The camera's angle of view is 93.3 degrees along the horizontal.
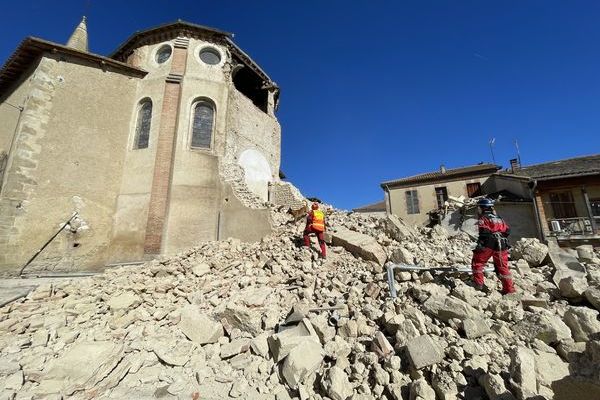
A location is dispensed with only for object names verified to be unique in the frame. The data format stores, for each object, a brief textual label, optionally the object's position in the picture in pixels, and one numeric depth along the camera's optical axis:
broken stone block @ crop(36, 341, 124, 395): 4.11
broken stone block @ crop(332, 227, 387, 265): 6.89
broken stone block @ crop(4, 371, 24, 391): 4.06
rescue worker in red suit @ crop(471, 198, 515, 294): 4.93
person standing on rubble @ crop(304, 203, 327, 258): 7.86
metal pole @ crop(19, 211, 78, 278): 9.16
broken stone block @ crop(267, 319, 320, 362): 4.22
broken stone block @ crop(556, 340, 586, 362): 3.40
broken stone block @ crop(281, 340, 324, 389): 3.88
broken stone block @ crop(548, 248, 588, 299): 4.42
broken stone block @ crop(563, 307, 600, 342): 3.55
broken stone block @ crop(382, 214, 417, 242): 8.50
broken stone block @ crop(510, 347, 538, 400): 2.81
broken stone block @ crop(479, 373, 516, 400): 2.89
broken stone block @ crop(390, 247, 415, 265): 6.03
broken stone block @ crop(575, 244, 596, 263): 5.81
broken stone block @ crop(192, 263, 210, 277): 7.54
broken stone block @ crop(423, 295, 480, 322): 4.15
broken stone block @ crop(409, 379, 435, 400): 3.17
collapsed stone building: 9.74
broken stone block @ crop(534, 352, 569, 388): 3.02
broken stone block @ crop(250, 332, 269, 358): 4.48
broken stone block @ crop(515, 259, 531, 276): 5.55
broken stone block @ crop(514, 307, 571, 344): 3.61
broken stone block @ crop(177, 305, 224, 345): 5.02
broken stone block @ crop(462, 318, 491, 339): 3.88
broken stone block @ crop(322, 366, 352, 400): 3.53
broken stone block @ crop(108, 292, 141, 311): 6.04
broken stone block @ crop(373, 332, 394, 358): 3.92
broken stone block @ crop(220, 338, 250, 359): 4.56
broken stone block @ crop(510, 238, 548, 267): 5.90
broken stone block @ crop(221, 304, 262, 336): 5.11
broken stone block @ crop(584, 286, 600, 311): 4.13
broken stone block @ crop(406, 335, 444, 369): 3.50
